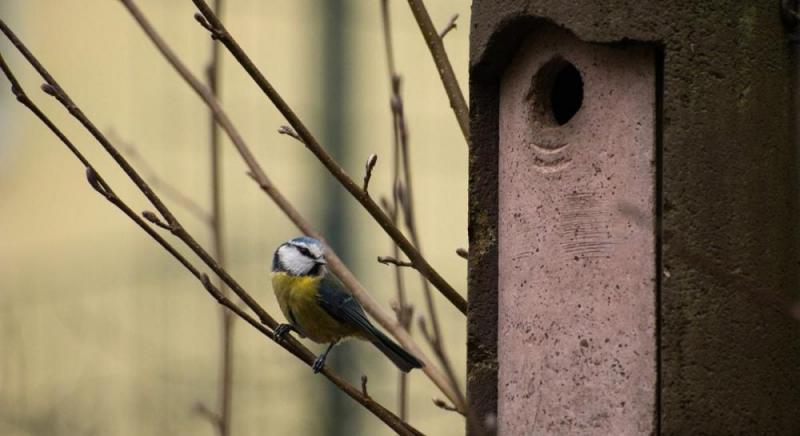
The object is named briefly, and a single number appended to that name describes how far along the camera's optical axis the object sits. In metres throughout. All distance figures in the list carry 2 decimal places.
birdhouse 6.09
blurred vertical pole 16.98
